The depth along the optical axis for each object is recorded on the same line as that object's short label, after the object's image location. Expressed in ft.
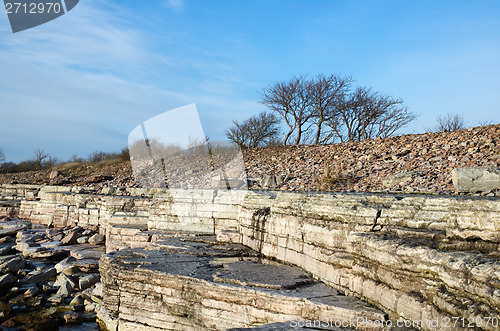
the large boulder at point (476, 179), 20.83
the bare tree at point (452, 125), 71.61
